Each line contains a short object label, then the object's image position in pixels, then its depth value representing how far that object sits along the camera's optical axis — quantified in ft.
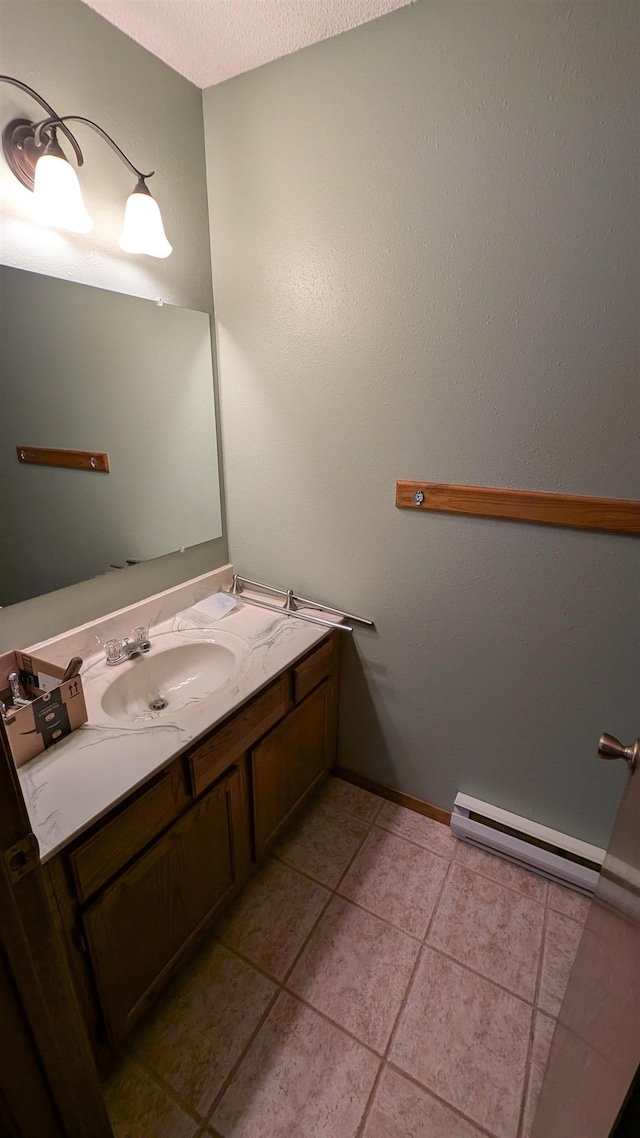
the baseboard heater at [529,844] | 4.68
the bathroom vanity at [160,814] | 2.87
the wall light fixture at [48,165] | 3.30
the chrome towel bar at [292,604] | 5.19
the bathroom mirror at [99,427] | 3.65
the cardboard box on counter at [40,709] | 3.04
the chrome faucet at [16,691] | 3.52
